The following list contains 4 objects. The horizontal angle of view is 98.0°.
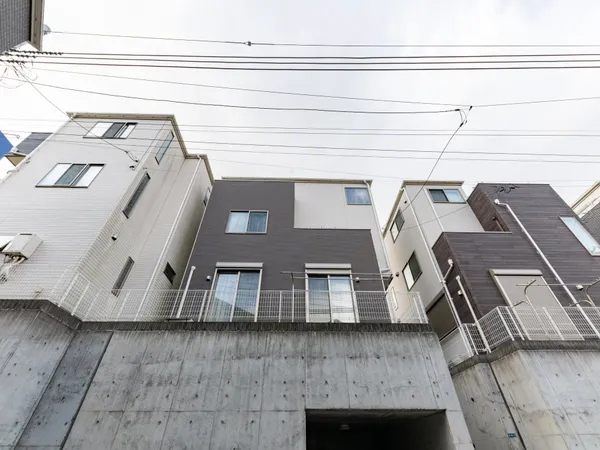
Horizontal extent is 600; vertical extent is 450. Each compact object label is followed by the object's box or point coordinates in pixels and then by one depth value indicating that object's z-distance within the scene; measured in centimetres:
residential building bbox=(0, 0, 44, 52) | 596
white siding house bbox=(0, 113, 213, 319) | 643
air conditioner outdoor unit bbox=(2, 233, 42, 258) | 637
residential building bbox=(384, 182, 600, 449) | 510
